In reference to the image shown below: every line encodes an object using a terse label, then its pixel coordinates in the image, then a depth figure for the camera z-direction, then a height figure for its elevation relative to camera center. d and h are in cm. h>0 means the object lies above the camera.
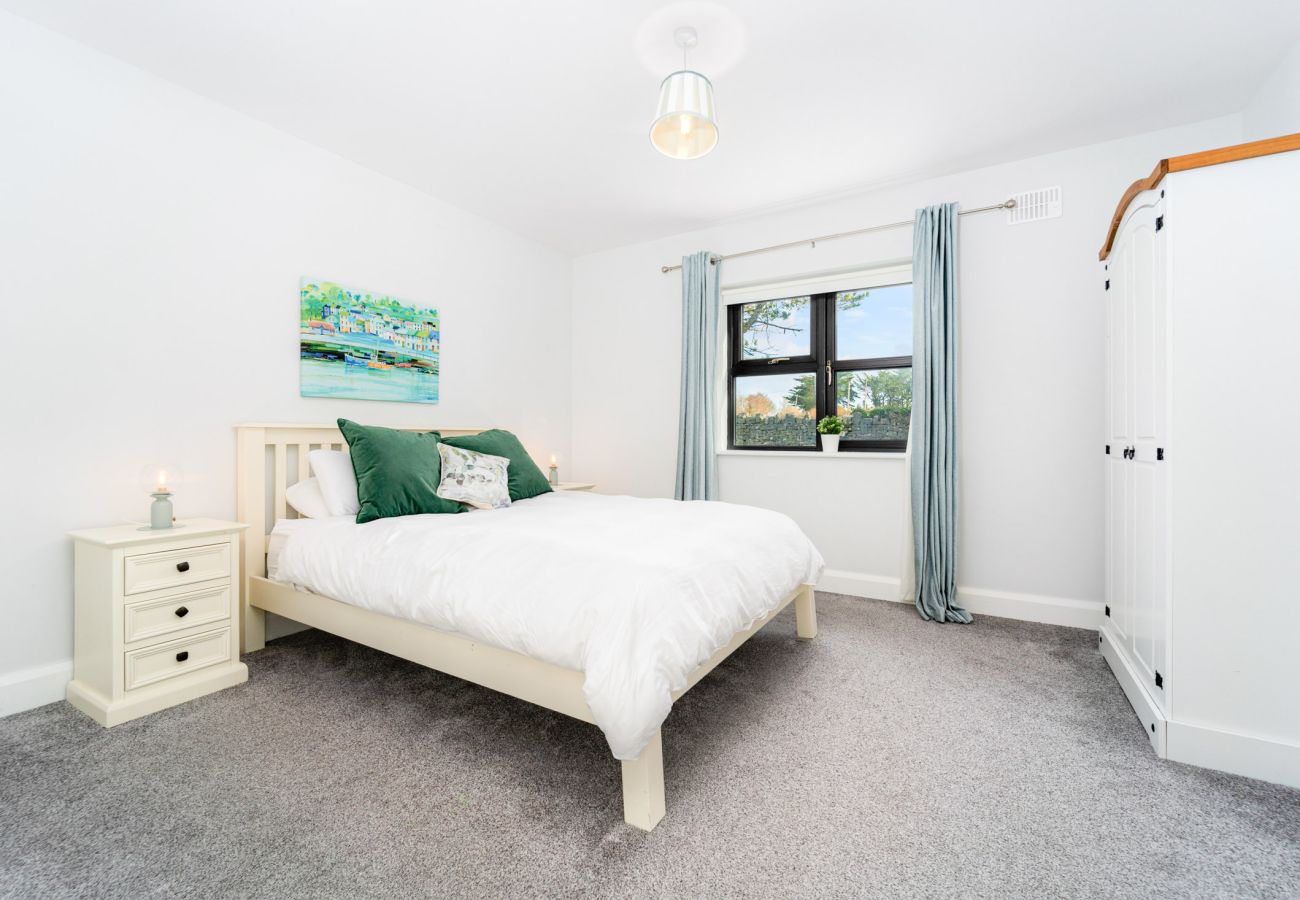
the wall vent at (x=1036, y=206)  298 +131
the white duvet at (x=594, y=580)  144 -42
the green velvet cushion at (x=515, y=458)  314 -5
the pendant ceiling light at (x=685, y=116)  203 +122
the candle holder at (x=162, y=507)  213 -22
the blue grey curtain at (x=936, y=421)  313 +16
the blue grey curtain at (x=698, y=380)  395 +50
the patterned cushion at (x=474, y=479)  277 -15
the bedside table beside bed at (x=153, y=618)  195 -62
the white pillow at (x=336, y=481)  262 -15
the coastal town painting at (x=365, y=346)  292 +58
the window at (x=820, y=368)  360 +56
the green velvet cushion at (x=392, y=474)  248 -11
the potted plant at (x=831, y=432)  360 +12
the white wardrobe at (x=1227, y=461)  160 -3
